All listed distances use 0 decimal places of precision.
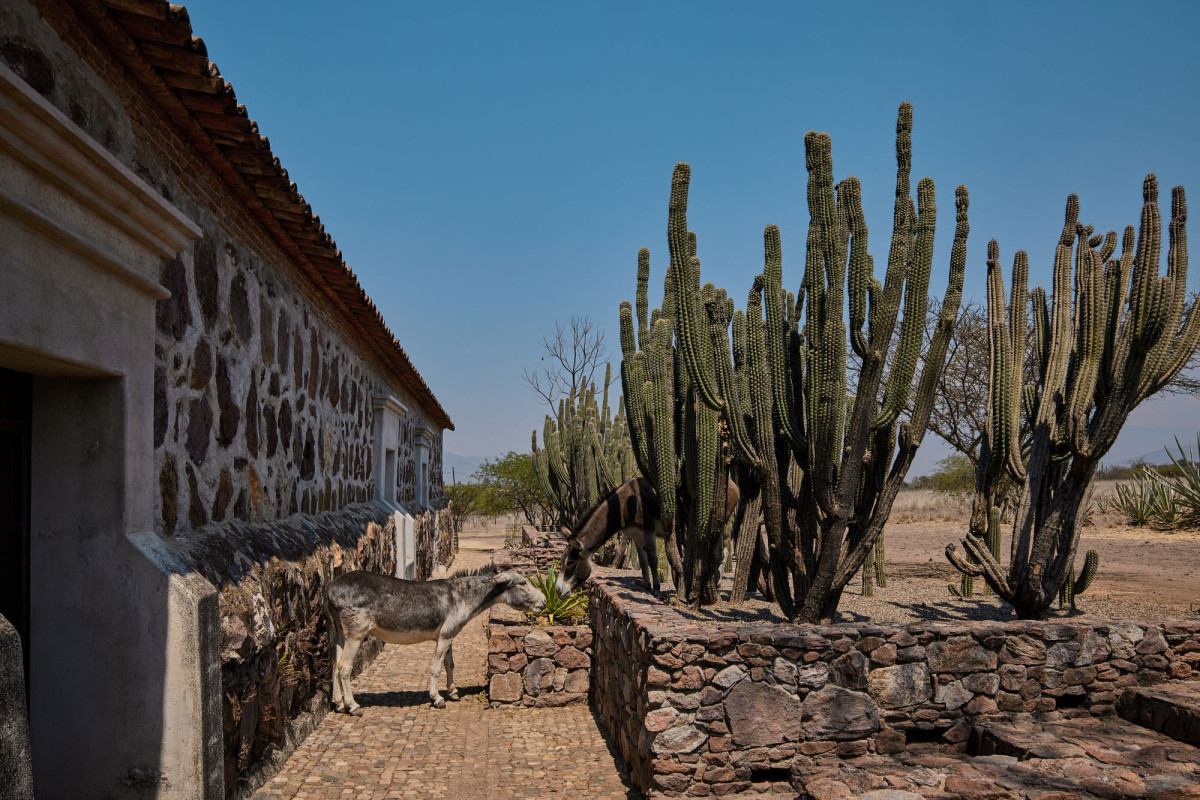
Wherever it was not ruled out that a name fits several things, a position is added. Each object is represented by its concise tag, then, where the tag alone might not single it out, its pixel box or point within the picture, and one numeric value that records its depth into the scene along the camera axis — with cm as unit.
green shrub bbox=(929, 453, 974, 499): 3183
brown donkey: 853
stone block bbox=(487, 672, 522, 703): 730
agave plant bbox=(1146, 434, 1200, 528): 1914
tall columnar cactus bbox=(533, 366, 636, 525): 1488
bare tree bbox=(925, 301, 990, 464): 1641
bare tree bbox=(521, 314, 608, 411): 2912
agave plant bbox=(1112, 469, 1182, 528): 1969
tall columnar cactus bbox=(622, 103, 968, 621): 589
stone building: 322
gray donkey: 677
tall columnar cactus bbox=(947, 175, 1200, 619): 704
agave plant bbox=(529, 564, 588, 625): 796
